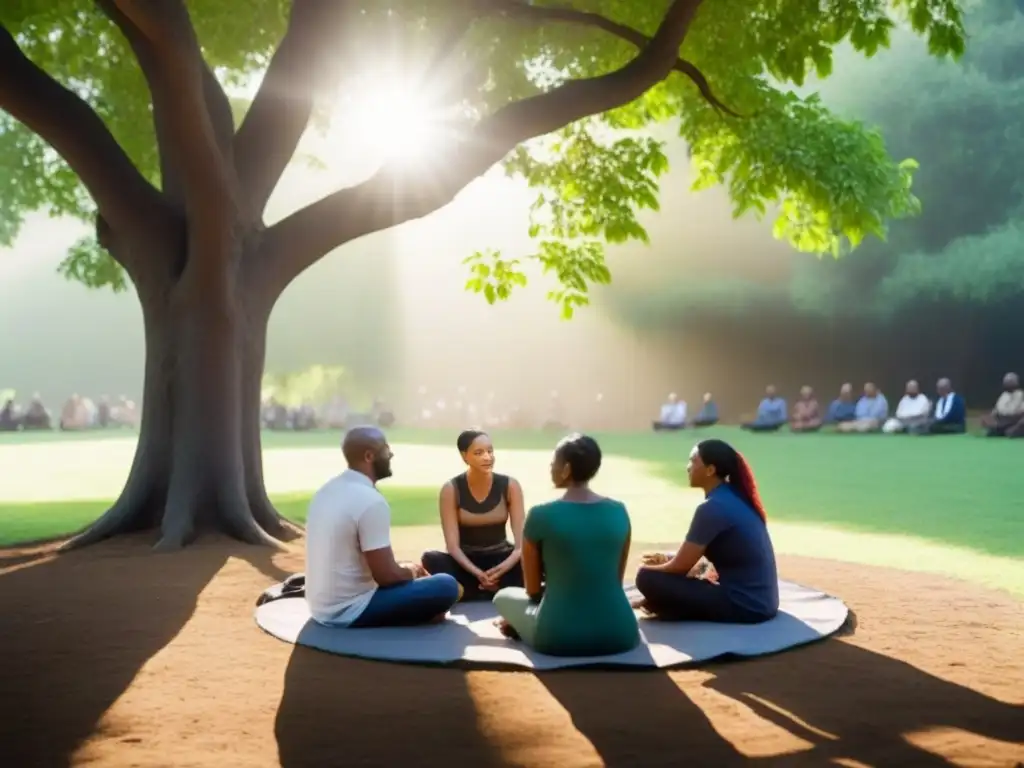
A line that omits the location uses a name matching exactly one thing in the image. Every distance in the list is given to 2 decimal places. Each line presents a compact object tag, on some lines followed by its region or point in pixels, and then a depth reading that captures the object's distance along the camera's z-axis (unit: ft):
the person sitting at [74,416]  126.41
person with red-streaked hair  22.80
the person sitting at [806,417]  99.76
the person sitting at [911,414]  90.79
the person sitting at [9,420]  127.24
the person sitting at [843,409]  99.04
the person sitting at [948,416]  89.76
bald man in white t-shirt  21.61
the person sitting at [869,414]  95.96
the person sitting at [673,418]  107.24
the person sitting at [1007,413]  82.53
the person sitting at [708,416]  107.86
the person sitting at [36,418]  128.16
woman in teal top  20.11
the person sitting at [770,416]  100.48
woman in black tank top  26.17
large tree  35.45
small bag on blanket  26.37
